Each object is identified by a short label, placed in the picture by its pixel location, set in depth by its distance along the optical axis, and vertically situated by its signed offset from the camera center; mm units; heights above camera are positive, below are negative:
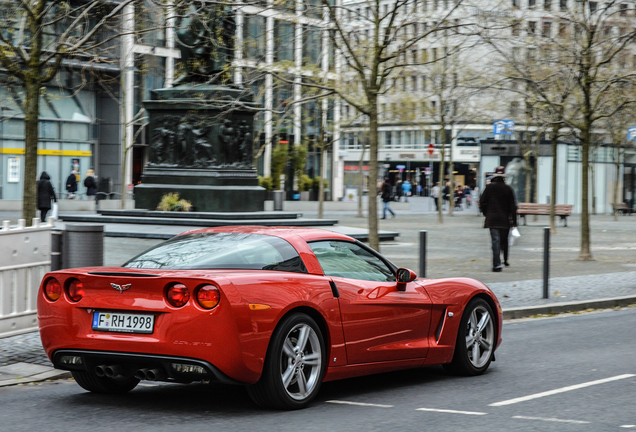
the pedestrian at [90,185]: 42188 +31
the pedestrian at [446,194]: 63653 -212
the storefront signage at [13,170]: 44906 +698
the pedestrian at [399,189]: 63438 +87
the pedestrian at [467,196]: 65812 -338
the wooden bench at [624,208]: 50188 -775
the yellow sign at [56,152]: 45038 +1702
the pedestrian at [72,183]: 42125 +107
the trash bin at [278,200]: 41656 -520
